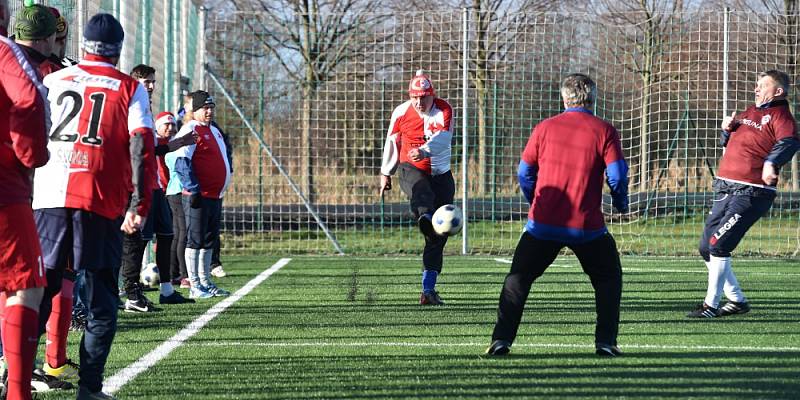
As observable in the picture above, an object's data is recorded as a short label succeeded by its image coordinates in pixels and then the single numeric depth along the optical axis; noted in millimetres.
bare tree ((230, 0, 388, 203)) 38187
